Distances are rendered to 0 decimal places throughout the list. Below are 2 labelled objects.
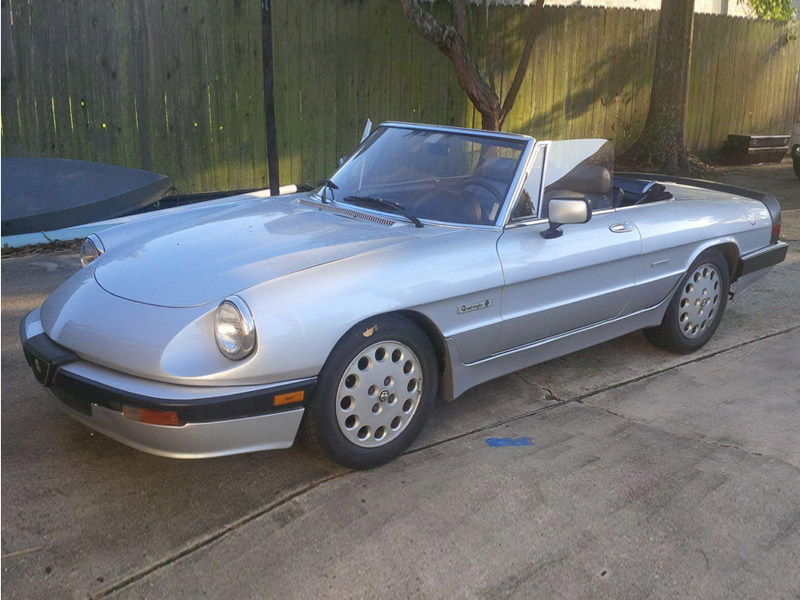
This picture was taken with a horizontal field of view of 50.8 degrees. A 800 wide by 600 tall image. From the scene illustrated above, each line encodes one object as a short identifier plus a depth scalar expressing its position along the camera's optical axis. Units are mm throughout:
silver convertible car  3100
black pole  7166
